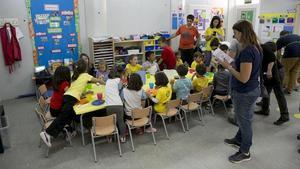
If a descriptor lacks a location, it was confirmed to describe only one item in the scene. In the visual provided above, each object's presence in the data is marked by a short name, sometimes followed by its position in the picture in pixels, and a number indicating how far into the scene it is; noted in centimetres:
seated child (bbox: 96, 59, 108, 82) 449
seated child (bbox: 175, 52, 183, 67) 553
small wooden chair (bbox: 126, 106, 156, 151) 323
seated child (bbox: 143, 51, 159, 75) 478
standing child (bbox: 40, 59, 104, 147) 320
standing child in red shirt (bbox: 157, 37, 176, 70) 524
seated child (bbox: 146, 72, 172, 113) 353
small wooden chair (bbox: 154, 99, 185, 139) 358
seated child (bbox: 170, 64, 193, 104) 383
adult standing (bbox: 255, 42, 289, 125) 374
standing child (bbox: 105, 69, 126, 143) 319
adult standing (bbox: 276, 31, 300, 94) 489
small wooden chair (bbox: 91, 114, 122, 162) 300
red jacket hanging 510
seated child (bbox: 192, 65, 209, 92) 415
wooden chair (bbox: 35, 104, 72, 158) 323
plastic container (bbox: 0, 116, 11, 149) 339
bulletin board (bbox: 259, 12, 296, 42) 614
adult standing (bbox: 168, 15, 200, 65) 613
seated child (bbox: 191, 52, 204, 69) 510
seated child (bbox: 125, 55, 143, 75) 482
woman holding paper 255
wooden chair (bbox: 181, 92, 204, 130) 383
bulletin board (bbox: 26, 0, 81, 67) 537
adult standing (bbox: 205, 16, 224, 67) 580
